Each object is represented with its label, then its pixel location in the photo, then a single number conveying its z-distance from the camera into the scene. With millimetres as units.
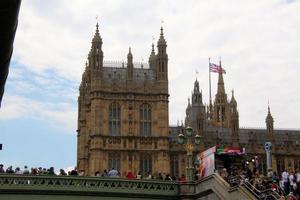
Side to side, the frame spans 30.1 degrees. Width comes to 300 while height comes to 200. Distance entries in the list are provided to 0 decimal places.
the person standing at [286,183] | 24438
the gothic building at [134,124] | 64688
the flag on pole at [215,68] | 81625
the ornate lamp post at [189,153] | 30734
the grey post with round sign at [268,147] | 35531
